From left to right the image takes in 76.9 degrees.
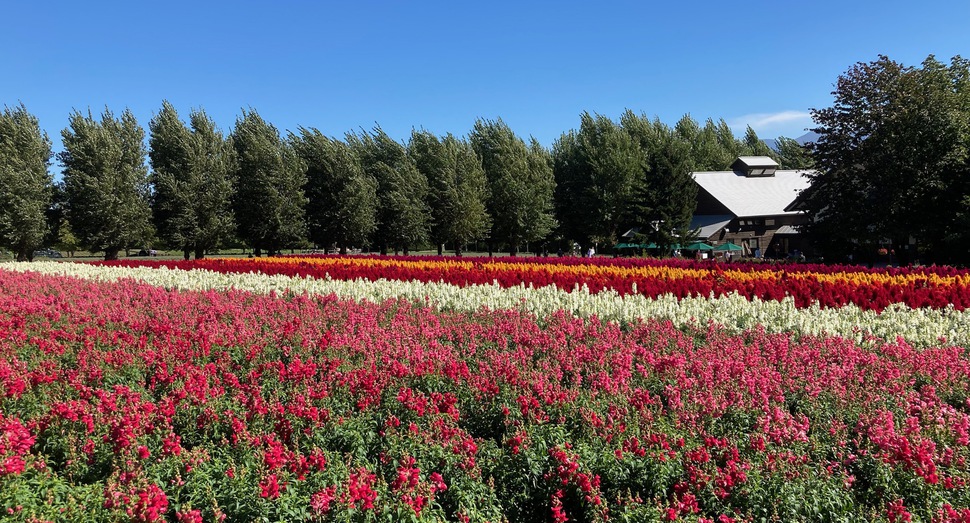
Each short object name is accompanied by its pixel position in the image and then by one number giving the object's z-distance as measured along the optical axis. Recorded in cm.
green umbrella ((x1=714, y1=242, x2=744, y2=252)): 4312
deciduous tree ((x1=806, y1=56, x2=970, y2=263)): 2614
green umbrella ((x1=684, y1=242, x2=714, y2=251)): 4212
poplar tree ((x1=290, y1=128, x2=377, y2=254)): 4291
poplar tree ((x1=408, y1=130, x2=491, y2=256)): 4572
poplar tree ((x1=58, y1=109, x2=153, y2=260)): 3569
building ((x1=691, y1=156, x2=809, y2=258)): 4744
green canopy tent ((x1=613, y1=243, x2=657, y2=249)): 4305
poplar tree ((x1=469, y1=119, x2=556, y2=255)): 4841
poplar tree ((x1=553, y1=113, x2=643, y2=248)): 5022
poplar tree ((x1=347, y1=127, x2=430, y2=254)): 4494
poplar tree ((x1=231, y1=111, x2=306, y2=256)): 4125
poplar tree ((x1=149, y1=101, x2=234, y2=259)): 3859
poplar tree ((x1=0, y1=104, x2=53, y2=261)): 3400
